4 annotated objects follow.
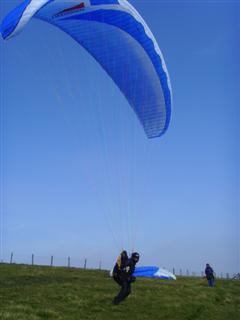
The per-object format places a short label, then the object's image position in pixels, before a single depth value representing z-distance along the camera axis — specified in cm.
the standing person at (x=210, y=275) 2870
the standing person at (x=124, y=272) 1672
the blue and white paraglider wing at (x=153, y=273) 3101
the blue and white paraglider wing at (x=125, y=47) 1783
